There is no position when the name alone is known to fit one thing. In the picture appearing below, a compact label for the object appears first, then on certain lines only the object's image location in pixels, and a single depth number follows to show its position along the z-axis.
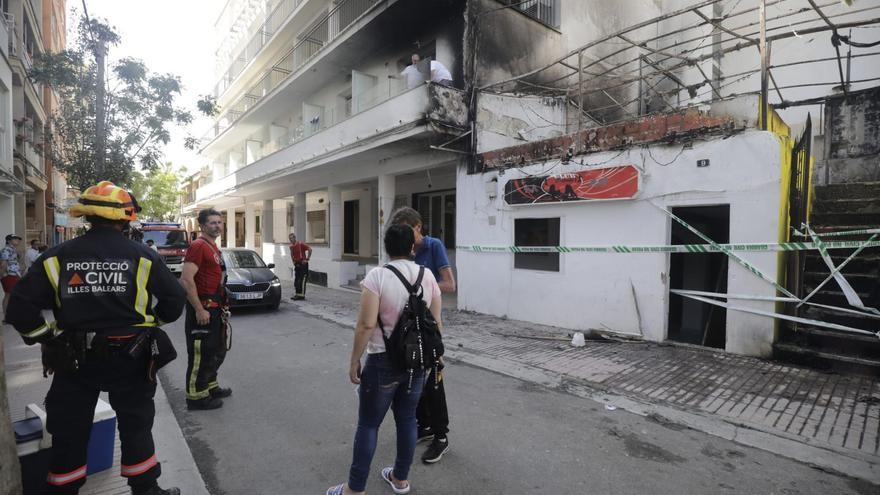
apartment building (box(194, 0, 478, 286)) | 10.17
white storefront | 5.91
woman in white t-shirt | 2.53
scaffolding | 10.59
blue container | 2.87
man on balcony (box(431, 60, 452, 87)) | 9.54
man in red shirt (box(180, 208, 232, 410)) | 4.23
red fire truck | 17.00
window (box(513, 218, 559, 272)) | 8.30
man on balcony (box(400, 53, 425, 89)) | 10.05
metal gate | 5.93
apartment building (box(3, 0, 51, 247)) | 13.68
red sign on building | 7.00
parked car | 9.57
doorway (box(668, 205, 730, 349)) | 7.81
